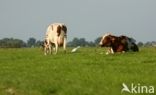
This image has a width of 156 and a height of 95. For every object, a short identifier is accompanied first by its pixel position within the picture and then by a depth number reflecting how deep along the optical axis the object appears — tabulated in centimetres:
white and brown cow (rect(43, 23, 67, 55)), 3575
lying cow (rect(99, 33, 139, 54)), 3325
